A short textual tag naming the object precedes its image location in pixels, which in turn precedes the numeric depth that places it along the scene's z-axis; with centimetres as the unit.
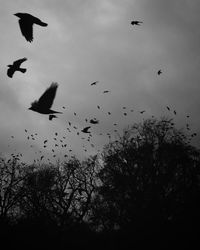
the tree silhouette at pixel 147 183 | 2686
